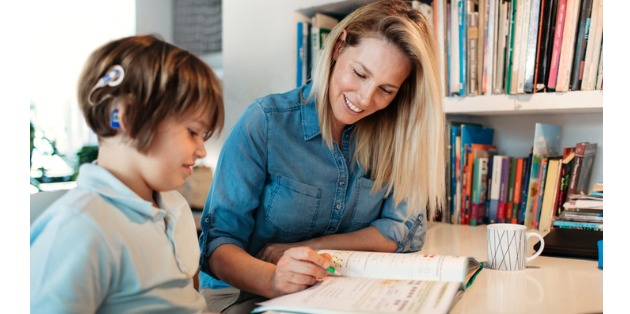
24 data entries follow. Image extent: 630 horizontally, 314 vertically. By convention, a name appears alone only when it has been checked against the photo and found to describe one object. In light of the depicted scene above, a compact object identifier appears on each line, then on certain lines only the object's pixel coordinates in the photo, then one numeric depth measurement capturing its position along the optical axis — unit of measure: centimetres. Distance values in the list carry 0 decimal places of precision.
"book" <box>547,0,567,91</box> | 130
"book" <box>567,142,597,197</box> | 140
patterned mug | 100
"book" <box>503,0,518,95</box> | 136
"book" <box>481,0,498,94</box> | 139
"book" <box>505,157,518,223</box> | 148
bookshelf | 131
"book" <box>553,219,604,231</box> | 127
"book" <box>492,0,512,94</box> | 138
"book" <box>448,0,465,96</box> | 144
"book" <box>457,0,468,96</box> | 142
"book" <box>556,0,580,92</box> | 129
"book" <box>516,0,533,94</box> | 134
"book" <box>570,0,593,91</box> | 127
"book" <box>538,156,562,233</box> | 140
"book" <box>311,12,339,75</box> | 159
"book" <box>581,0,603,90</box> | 125
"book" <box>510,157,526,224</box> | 147
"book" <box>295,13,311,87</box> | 160
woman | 99
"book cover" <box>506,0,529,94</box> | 135
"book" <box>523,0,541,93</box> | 133
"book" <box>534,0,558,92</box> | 131
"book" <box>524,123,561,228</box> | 142
